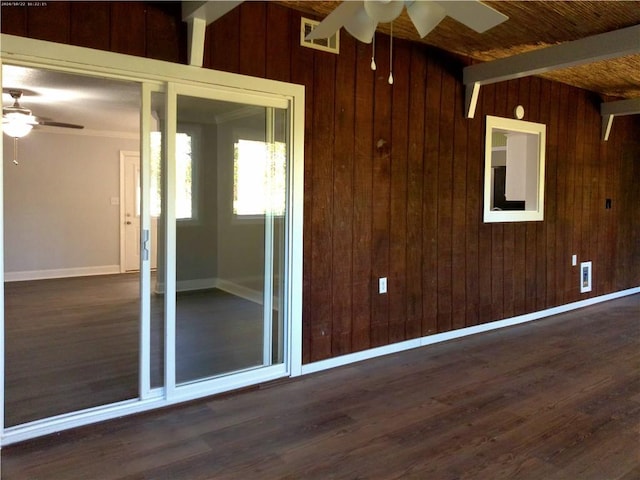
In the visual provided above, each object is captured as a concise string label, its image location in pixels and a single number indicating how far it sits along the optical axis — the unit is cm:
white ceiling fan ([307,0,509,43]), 214
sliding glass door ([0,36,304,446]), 288
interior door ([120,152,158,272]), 820
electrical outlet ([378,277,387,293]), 397
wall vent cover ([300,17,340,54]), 339
